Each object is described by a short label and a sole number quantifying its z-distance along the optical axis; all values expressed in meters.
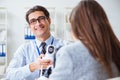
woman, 1.10
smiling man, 1.77
